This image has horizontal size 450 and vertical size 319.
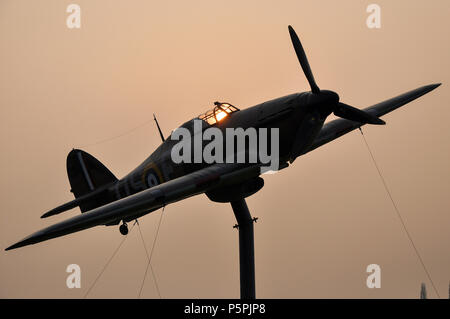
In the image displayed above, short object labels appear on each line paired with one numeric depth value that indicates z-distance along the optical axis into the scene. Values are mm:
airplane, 22359
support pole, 27656
